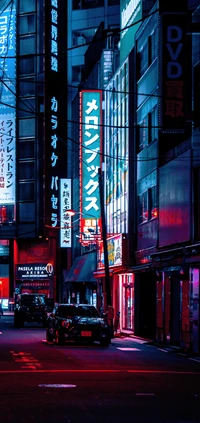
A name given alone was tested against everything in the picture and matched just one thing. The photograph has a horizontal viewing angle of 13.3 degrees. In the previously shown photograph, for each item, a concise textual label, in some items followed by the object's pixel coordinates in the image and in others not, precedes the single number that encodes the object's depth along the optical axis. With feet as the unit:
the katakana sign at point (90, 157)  151.84
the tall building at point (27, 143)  251.39
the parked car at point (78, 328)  99.55
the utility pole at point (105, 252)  128.88
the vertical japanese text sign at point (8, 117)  251.60
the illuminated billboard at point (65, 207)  209.05
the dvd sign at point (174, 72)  90.79
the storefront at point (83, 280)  179.22
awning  177.99
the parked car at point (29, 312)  159.84
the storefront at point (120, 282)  136.77
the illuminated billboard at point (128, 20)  135.64
